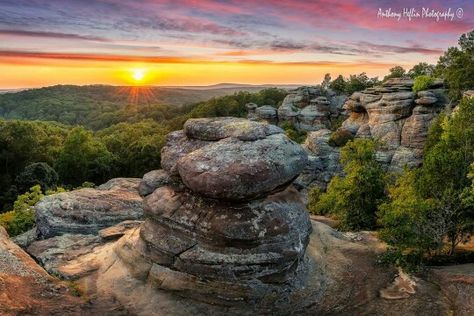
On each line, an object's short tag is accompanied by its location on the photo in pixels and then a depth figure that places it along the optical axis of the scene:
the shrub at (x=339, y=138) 64.56
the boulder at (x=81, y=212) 29.11
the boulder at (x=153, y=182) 26.01
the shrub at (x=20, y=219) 36.97
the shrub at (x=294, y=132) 82.56
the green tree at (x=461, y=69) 59.12
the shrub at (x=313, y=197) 48.31
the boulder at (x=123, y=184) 37.34
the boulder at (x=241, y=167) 21.30
